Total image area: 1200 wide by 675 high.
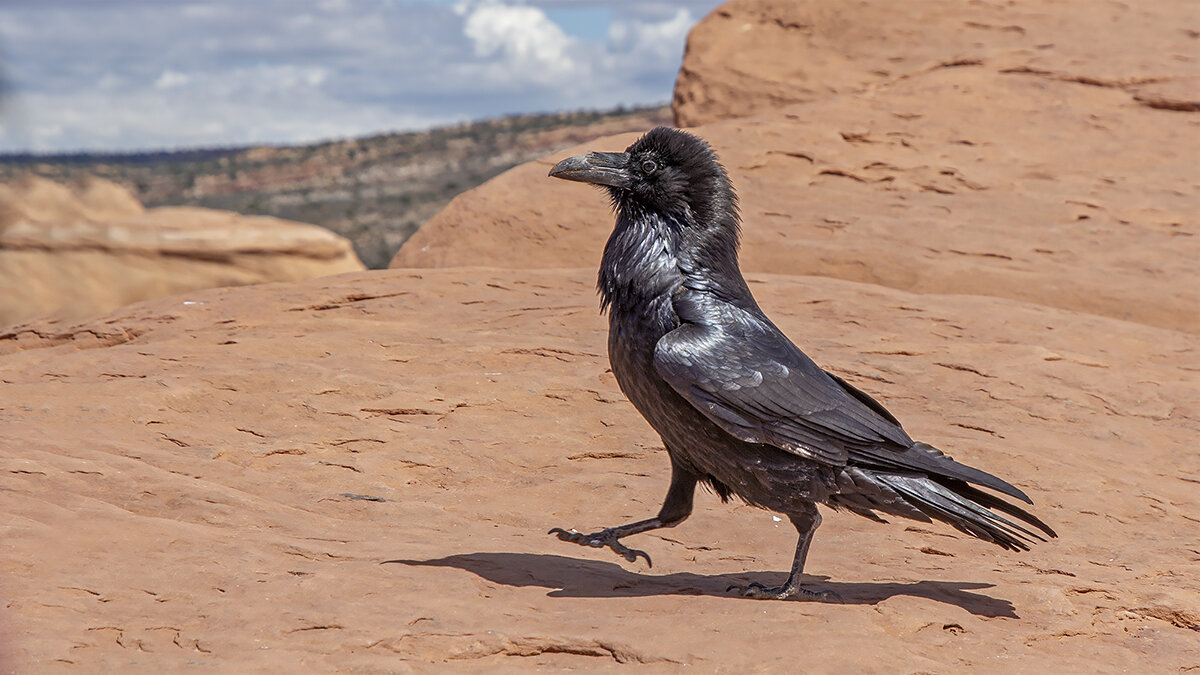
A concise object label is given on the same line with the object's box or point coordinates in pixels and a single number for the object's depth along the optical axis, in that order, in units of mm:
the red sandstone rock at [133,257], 19797
